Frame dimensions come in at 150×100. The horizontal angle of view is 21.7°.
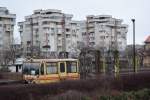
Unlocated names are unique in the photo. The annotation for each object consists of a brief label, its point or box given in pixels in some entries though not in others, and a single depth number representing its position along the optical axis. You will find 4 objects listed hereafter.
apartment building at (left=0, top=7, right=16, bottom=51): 101.01
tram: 29.06
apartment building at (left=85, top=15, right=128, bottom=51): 127.36
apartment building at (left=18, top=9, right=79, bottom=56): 112.69
